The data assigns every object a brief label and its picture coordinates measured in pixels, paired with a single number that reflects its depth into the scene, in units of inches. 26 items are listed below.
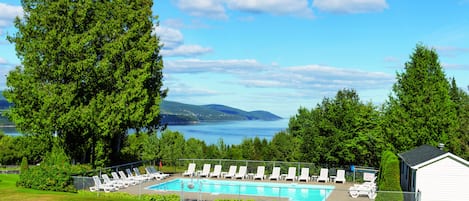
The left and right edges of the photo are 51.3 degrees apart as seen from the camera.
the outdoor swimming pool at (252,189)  953.9
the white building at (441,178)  788.6
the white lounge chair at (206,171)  1191.6
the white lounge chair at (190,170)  1203.6
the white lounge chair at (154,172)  1153.4
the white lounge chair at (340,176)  1107.3
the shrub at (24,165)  1273.4
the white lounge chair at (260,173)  1150.7
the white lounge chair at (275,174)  1148.5
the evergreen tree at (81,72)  1080.2
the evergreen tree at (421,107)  1168.8
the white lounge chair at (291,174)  1133.7
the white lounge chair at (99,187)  925.2
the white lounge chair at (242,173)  1159.6
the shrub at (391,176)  821.2
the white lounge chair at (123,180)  1010.0
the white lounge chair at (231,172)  1175.0
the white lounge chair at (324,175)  1123.3
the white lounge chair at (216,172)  1187.3
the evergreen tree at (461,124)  1236.5
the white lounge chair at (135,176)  1063.4
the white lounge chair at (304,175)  1129.4
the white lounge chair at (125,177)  1039.2
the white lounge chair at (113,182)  971.3
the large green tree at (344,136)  1229.1
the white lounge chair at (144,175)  1100.4
